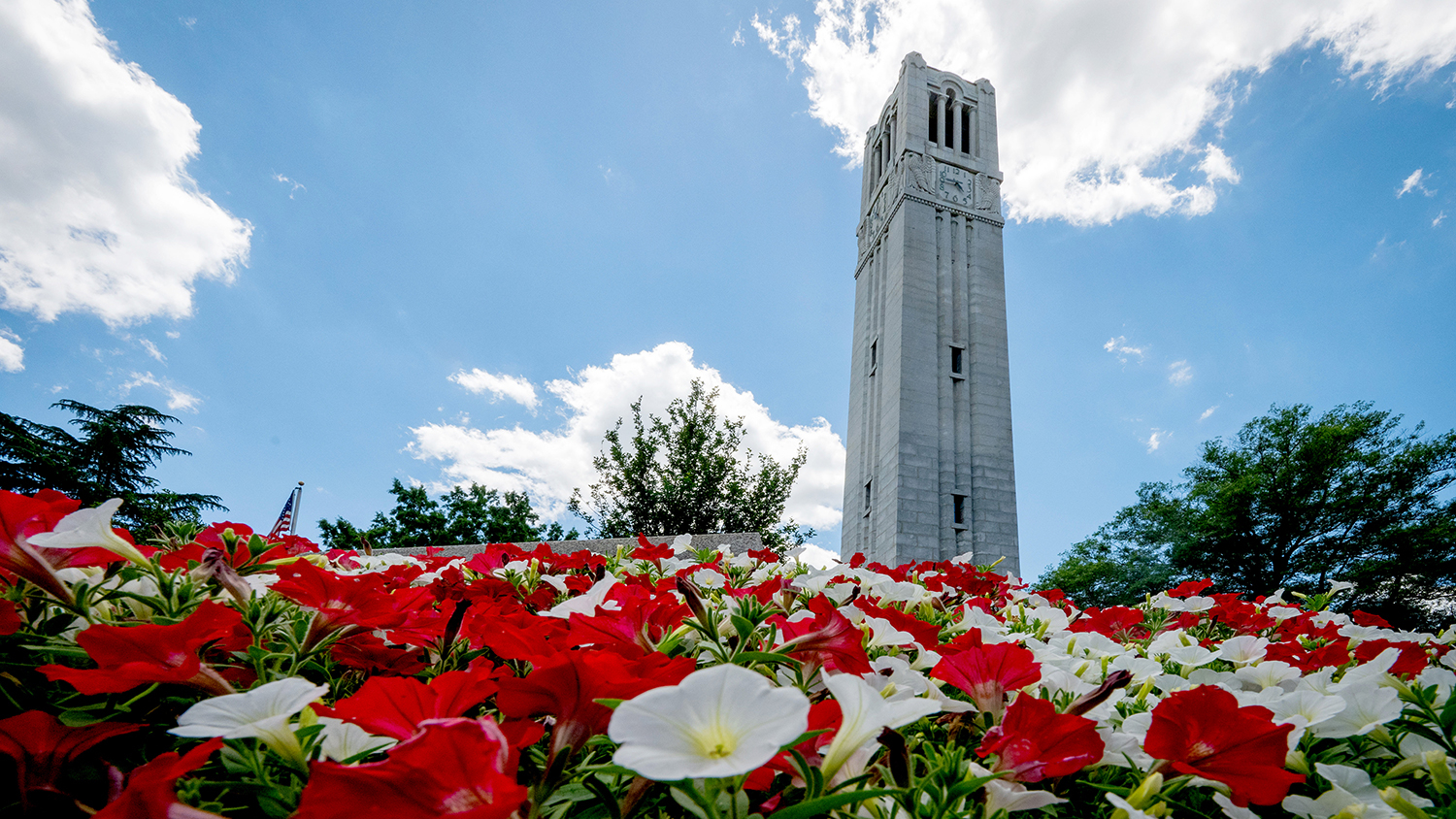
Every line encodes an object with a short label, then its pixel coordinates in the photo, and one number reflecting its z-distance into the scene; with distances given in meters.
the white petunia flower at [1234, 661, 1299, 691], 1.27
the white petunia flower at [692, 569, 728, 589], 1.86
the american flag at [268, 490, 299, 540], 6.22
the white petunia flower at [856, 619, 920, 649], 1.20
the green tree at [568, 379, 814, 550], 18.86
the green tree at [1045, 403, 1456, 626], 15.90
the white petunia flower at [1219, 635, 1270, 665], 1.45
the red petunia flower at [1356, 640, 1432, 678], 1.33
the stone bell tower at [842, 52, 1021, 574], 15.88
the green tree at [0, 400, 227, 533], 16.78
